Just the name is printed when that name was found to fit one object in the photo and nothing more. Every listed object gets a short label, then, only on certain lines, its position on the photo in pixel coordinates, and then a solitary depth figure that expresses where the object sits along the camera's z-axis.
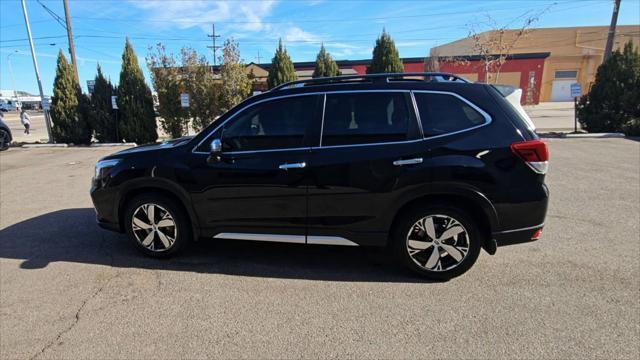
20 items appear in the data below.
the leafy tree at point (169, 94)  15.14
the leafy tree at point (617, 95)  13.91
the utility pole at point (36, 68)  15.56
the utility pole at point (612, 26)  17.01
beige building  46.16
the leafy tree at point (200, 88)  15.18
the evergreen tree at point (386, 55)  19.89
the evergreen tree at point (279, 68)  20.75
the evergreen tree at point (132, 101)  15.44
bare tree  23.35
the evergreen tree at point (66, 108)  15.24
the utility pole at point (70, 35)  17.73
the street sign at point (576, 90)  14.84
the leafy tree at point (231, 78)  15.73
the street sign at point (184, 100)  14.38
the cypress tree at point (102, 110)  15.46
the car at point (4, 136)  13.92
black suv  3.26
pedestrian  22.21
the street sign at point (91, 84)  15.38
